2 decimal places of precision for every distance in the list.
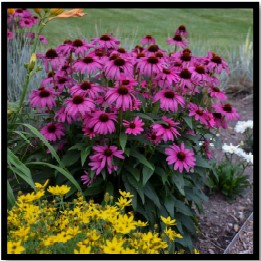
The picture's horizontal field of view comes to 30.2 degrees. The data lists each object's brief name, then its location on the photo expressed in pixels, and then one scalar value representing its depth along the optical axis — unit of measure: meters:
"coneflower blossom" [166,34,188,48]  2.26
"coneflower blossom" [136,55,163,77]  1.84
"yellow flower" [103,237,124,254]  1.36
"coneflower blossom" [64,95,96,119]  1.76
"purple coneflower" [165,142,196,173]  1.79
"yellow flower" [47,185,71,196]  1.62
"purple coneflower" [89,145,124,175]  1.81
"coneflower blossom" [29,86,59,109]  1.92
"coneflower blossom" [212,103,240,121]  1.98
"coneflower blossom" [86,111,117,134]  1.76
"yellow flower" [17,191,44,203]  1.57
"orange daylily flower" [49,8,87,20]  1.79
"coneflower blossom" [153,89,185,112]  1.81
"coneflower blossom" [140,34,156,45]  2.27
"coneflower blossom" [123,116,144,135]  1.77
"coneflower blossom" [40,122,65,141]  1.93
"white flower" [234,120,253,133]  3.22
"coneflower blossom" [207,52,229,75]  1.97
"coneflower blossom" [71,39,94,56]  1.96
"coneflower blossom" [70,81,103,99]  1.83
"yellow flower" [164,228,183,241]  1.55
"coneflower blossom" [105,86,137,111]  1.75
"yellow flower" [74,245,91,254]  1.36
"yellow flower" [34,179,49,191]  1.65
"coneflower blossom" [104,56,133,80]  1.80
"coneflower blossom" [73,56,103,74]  1.86
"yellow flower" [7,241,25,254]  1.37
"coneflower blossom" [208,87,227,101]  1.99
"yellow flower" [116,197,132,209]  1.62
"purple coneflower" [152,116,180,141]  1.77
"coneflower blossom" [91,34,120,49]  2.03
